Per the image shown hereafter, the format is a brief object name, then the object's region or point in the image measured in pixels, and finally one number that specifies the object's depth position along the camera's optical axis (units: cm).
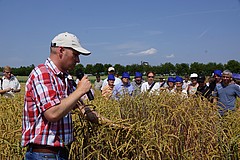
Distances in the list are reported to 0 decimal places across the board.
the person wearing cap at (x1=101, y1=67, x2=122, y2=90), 860
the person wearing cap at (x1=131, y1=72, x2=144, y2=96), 689
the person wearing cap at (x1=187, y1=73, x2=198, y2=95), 686
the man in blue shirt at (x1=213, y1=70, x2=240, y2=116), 576
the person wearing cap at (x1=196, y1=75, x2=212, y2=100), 597
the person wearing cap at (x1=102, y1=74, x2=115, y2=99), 659
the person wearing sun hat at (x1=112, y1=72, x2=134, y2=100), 607
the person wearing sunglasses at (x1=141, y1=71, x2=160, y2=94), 672
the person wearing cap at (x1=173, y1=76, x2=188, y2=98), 590
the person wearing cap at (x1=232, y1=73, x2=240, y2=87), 712
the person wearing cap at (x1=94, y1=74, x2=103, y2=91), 1140
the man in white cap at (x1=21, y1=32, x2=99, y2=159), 189
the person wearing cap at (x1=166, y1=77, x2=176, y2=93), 618
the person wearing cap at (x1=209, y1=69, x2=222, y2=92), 710
